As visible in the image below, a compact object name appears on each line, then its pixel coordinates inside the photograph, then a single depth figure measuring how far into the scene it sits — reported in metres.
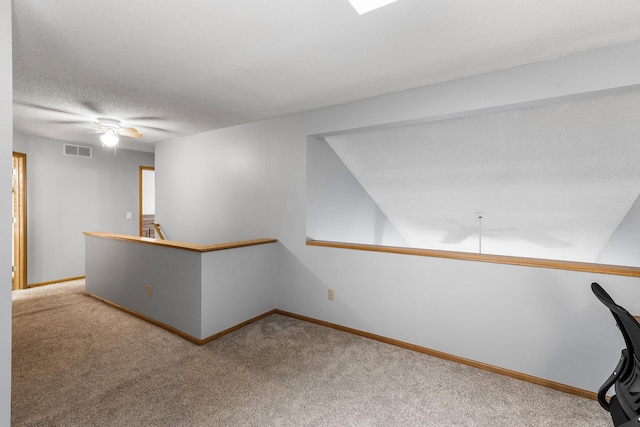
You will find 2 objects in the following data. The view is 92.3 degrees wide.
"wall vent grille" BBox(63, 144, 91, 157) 5.10
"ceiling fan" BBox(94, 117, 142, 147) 3.66
